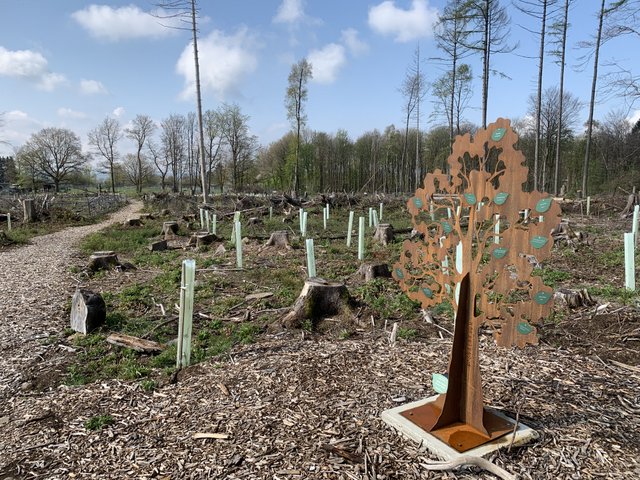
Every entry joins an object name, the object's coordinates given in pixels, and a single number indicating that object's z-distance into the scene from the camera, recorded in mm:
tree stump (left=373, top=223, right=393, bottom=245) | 12500
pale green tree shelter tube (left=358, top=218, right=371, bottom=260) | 9892
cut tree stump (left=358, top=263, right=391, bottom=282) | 7516
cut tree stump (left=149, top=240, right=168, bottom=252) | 12539
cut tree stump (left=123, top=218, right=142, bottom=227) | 19141
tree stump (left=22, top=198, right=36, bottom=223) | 20011
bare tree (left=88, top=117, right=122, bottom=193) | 59188
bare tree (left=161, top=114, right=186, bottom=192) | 59344
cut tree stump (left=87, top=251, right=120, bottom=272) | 9422
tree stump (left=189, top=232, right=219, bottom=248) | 12680
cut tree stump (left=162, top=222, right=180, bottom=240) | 15188
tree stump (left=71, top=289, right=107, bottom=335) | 5547
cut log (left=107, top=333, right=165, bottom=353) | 4879
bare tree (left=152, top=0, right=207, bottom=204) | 21297
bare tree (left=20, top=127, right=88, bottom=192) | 52812
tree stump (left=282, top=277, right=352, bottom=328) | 5465
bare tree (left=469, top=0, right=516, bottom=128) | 21188
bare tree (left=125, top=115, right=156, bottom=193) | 58500
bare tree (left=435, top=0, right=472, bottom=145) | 21938
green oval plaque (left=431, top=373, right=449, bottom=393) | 2979
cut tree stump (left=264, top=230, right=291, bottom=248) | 11883
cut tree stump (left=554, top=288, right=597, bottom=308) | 5605
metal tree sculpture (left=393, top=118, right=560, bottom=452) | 2682
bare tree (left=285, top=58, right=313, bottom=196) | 34438
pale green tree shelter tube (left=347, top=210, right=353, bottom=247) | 12051
